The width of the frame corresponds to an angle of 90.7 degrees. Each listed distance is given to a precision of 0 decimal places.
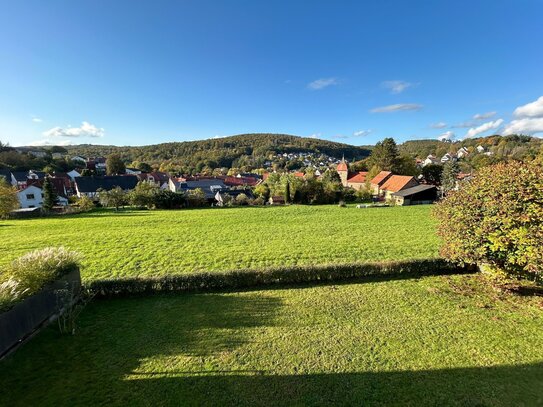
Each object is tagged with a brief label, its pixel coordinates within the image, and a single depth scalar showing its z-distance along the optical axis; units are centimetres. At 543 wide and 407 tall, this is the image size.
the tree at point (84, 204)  3628
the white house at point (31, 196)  4597
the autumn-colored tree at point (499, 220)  812
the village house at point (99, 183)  5338
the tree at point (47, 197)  3481
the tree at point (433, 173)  5781
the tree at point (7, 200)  2735
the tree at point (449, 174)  4722
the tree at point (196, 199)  4053
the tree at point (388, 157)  5556
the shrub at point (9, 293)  657
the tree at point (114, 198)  3778
